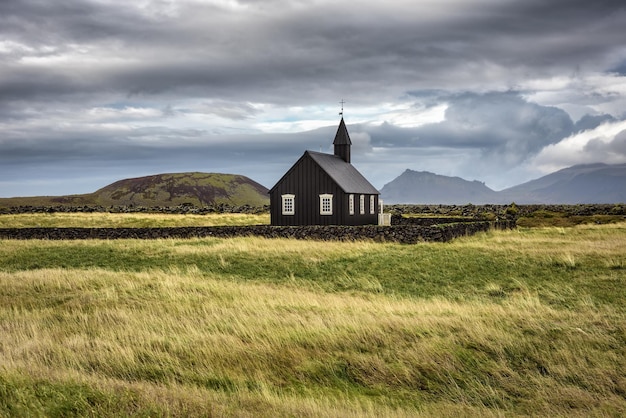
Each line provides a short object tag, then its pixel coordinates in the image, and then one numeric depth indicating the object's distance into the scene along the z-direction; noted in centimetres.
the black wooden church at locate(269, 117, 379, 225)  4303
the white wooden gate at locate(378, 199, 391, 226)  5003
